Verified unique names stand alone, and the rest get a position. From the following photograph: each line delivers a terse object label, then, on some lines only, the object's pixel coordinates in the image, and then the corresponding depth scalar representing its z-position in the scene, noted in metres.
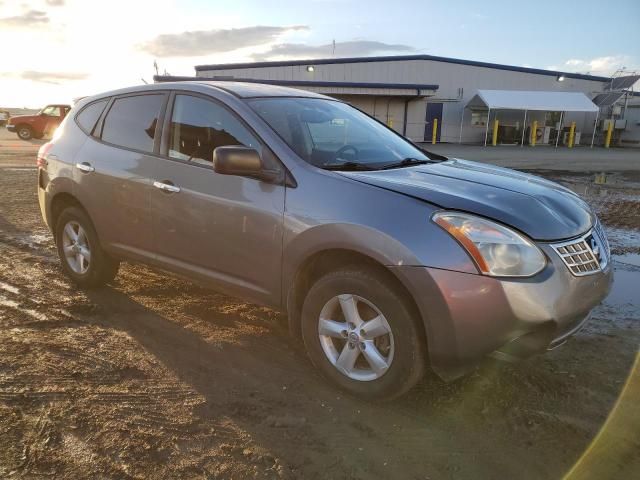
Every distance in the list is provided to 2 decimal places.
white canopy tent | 29.56
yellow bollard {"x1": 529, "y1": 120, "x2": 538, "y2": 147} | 31.52
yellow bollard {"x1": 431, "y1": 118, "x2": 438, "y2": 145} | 33.00
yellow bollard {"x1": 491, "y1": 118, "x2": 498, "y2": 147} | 30.92
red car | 27.20
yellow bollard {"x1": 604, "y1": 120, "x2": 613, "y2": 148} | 31.79
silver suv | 2.52
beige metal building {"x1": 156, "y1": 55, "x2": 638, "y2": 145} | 33.72
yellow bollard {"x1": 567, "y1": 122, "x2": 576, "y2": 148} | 31.42
